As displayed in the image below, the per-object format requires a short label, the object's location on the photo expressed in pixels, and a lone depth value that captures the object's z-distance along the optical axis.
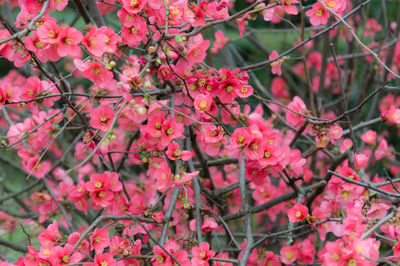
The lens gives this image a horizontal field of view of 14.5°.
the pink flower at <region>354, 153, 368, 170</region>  2.24
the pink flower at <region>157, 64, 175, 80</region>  2.17
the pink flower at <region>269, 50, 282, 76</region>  2.30
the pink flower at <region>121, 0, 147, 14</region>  2.14
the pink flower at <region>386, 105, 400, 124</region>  2.29
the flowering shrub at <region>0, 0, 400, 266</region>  2.14
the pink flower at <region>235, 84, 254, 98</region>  2.20
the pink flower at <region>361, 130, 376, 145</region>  2.51
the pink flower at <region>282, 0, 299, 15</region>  2.23
